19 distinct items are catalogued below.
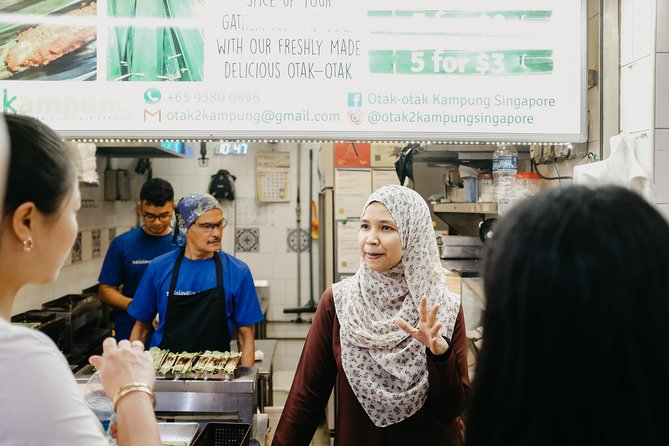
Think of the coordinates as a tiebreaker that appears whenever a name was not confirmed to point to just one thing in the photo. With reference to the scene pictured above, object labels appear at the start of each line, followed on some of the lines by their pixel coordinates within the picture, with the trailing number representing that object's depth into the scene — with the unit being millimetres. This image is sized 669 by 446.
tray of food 2023
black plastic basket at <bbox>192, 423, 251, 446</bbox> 1798
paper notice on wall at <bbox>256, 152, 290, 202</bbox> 6375
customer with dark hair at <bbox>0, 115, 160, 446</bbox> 903
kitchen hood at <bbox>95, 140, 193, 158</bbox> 4699
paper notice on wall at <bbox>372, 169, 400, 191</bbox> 5000
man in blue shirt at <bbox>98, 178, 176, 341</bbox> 3857
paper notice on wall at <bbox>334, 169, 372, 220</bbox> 4957
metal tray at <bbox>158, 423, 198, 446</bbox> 1765
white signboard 1693
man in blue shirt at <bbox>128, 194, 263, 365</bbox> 2844
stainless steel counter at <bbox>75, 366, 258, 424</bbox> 1965
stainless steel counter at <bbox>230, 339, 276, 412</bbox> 3583
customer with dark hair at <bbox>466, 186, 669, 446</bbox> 708
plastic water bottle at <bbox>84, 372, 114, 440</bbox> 1424
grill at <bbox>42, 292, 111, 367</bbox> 3738
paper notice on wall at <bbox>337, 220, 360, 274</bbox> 4910
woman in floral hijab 1915
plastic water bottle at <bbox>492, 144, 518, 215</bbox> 2326
